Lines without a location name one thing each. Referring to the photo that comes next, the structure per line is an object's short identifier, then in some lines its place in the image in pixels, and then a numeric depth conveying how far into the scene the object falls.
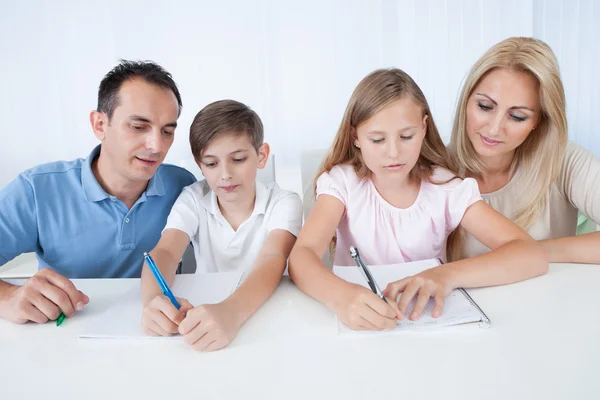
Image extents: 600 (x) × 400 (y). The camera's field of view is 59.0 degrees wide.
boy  1.32
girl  1.04
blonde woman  1.38
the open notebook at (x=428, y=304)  0.86
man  1.37
